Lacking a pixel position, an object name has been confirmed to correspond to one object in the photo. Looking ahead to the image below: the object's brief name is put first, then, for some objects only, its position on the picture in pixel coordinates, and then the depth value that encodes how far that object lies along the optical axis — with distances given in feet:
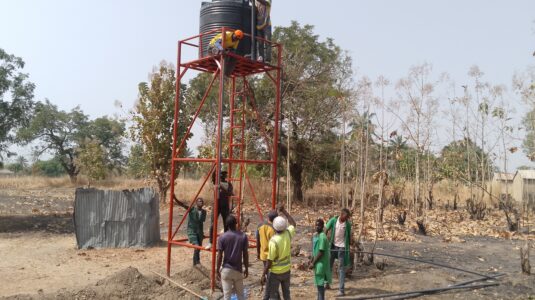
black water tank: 27.78
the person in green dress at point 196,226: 30.66
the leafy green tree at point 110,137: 155.50
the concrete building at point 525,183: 86.28
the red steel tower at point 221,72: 25.58
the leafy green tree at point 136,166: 78.04
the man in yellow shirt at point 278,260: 20.31
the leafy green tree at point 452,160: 73.14
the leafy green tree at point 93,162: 92.79
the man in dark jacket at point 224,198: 30.08
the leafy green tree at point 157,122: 73.05
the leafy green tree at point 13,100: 57.88
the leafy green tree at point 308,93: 74.64
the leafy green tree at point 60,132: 147.18
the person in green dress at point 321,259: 22.94
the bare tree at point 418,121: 61.62
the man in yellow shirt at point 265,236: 22.61
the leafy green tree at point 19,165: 206.59
